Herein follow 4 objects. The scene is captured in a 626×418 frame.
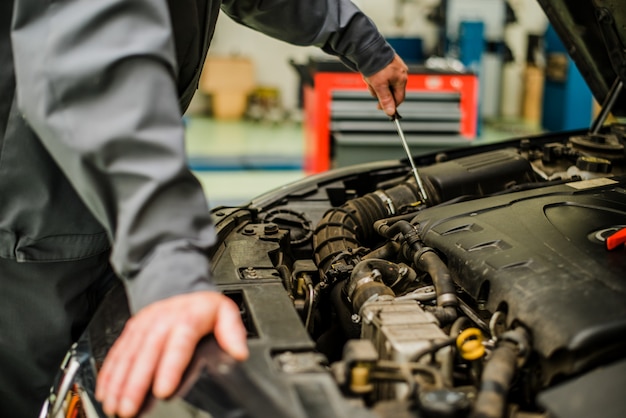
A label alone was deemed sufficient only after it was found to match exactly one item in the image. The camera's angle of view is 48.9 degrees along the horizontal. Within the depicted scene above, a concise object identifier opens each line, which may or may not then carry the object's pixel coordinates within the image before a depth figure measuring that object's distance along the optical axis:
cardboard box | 7.34
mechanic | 0.86
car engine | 0.94
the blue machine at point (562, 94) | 6.19
